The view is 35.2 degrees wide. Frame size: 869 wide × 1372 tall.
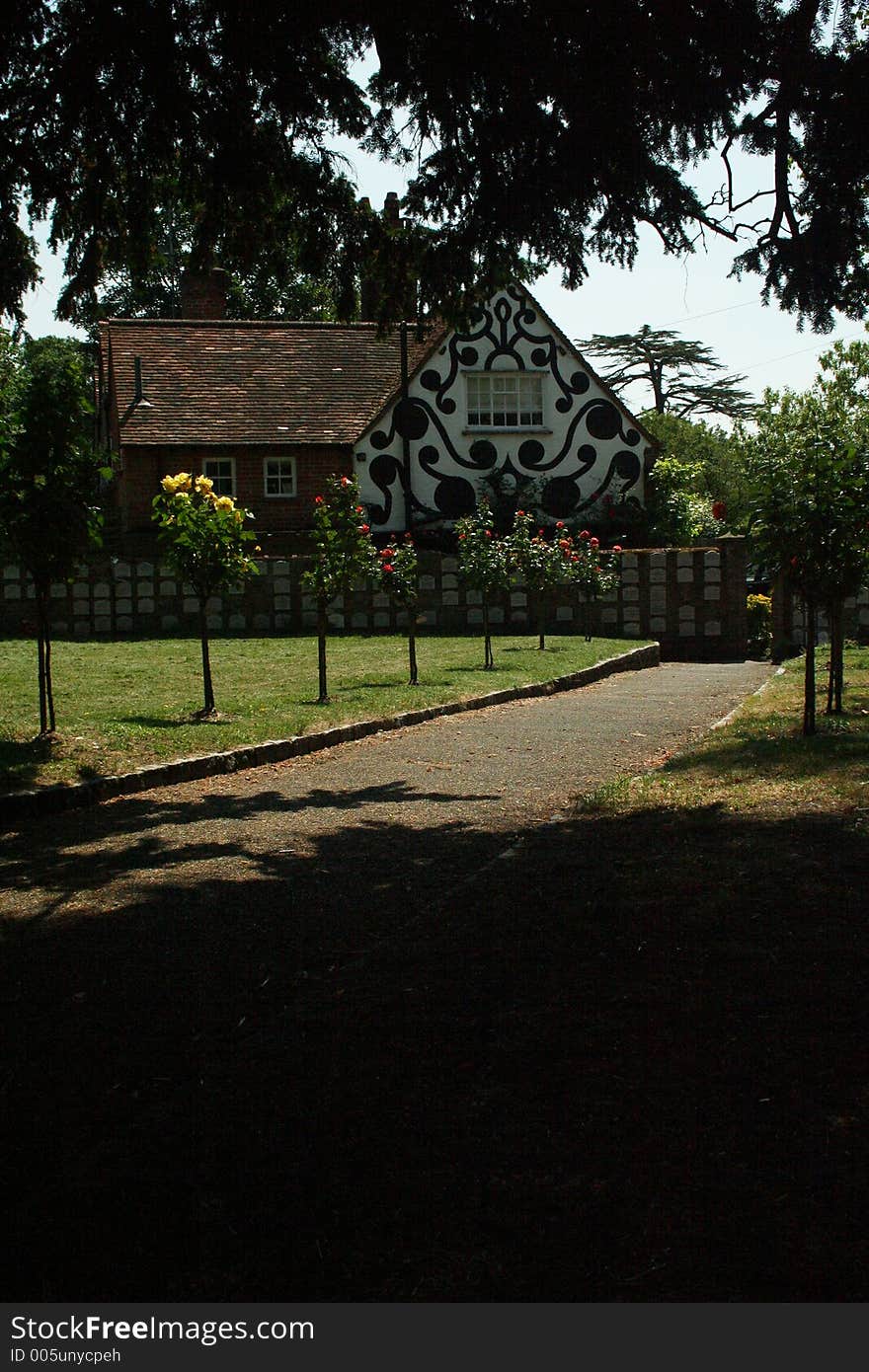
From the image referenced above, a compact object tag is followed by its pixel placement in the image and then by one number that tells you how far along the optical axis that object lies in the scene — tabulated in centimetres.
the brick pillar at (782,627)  2633
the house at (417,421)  3284
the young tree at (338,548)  1595
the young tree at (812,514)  1165
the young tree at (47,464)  1173
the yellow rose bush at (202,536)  1405
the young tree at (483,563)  2189
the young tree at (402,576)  1775
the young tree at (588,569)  2558
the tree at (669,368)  6134
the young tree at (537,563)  2367
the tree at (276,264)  1033
